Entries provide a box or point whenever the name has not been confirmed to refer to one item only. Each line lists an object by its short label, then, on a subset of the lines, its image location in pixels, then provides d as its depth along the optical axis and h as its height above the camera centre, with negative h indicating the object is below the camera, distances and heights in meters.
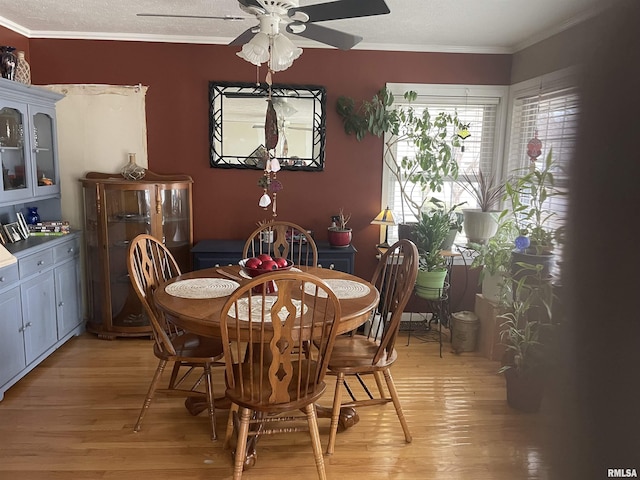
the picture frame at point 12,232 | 2.98 -0.49
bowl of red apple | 2.21 -0.48
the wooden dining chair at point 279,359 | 1.69 -0.73
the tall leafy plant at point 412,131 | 3.49 +0.23
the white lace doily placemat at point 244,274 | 2.26 -0.54
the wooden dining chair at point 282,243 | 2.97 -0.56
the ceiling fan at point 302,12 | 1.75 +0.56
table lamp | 3.47 -0.40
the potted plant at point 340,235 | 3.45 -0.52
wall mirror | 3.54 +0.27
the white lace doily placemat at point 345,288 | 2.29 -0.62
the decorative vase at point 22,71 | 3.03 +0.52
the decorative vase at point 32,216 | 3.34 -0.43
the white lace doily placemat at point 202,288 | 2.24 -0.62
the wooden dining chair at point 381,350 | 2.16 -0.90
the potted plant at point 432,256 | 3.33 -0.63
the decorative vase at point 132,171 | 3.44 -0.10
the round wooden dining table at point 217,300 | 1.94 -0.62
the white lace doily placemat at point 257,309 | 1.90 -0.61
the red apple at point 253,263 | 2.21 -0.47
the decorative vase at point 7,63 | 2.93 +0.54
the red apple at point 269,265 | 2.20 -0.48
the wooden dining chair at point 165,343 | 2.23 -0.91
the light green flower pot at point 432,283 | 3.32 -0.82
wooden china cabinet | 3.34 -0.52
